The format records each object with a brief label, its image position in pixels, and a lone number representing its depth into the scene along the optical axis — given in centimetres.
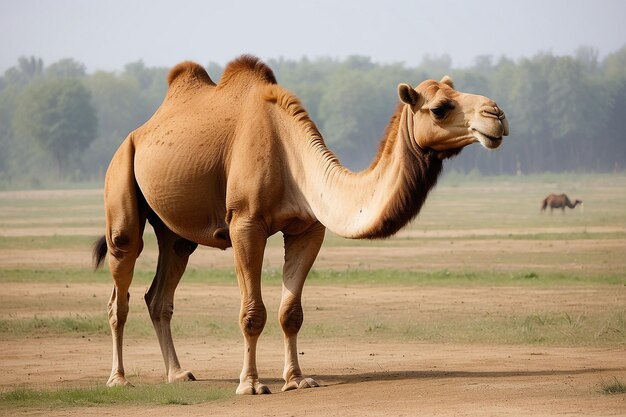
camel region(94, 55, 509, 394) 1894
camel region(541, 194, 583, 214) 9381
